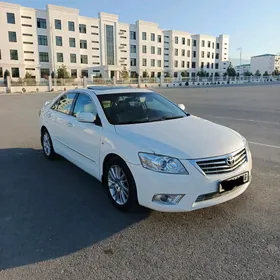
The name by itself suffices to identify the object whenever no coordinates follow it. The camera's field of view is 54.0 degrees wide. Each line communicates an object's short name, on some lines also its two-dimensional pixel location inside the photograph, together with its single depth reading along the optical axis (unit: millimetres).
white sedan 2979
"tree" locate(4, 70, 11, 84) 46188
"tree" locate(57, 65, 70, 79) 50000
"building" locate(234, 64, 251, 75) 134025
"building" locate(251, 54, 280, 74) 125081
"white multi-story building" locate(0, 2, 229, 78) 49531
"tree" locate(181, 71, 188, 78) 73325
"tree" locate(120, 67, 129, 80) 58625
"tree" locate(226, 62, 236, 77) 82306
